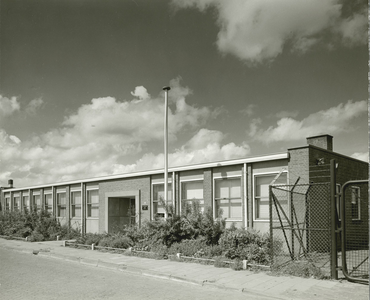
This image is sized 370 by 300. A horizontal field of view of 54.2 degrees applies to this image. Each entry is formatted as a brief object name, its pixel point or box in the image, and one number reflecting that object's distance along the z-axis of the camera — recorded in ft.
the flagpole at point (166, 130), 54.66
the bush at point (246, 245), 36.01
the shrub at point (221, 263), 36.04
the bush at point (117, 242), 50.93
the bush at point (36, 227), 77.25
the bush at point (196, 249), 40.46
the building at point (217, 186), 46.96
